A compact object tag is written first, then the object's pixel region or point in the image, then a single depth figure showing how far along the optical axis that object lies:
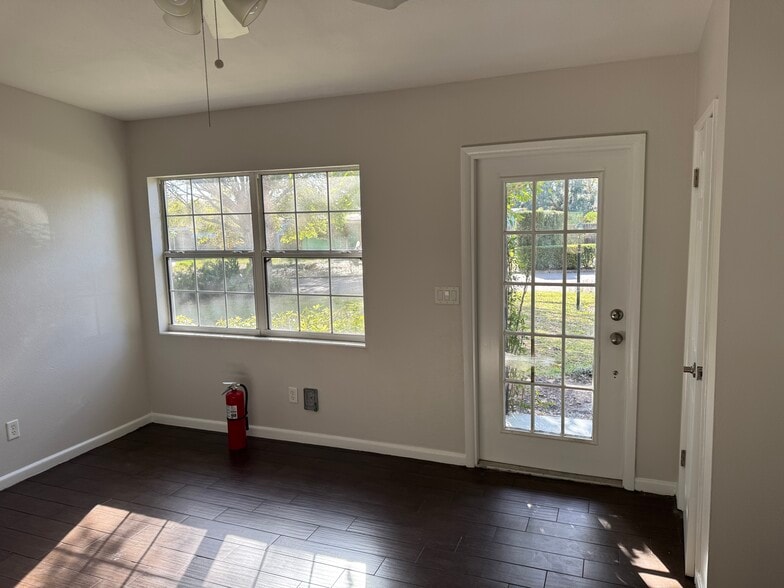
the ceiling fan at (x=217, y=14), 1.60
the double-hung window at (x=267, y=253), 3.62
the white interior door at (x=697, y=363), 2.08
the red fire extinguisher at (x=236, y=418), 3.66
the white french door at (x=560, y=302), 2.89
